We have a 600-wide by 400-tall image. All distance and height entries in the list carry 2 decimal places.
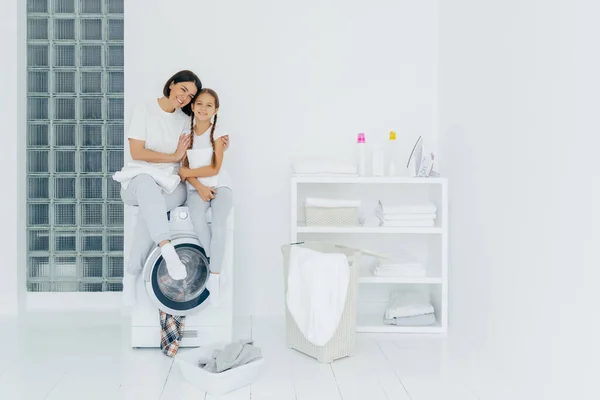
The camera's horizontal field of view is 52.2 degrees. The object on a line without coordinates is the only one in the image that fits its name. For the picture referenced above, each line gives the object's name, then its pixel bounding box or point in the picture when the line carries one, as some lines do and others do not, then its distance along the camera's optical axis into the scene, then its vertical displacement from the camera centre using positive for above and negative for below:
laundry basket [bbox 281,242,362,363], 2.62 -0.65
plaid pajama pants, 2.72 -0.64
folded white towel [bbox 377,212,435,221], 3.21 -0.14
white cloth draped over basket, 2.55 -0.43
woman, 2.62 +0.08
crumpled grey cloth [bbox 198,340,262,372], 2.30 -0.65
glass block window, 3.54 +0.27
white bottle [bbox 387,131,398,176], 3.29 +0.20
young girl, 2.73 +0.03
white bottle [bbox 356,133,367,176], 3.30 +0.19
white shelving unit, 3.40 -0.27
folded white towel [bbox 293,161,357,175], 3.17 +0.11
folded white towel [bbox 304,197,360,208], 3.15 -0.07
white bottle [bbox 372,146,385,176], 3.31 +0.15
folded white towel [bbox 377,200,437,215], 3.20 -0.10
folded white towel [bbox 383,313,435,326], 3.18 -0.68
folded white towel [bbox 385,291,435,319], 3.20 -0.62
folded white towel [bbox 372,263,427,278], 3.20 -0.42
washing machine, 2.72 -0.50
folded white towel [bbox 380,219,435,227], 3.21 -0.17
